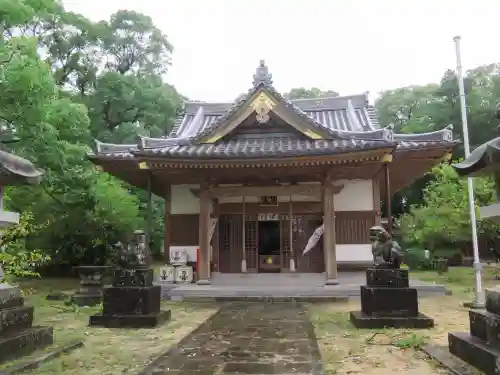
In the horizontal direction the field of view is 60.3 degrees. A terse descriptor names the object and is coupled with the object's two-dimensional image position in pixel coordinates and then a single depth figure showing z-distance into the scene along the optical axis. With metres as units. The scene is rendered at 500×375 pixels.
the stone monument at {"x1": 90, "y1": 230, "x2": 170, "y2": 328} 8.48
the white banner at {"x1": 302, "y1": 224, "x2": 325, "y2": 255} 14.81
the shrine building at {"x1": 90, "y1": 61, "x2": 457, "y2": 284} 12.86
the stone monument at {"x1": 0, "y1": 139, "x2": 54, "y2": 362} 5.64
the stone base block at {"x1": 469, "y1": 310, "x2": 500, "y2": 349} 4.78
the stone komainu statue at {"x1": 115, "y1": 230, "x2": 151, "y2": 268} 9.16
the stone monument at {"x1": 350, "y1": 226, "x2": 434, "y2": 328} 8.02
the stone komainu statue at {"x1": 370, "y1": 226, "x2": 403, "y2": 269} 8.67
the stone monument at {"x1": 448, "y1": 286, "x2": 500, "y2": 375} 4.57
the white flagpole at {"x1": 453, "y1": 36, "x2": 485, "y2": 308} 10.05
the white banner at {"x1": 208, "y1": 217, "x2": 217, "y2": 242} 14.58
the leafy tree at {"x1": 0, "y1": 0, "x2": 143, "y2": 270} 10.73
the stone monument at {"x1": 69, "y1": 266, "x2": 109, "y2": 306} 12.50
